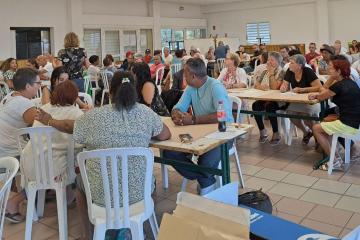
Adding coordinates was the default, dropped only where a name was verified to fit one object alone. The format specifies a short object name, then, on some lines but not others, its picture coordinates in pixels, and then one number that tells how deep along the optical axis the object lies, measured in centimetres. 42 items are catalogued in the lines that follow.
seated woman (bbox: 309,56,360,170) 335
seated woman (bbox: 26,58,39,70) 723
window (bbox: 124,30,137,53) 1162
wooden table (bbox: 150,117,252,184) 220
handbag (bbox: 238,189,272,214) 192
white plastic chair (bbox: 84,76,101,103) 775
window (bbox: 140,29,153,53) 1217
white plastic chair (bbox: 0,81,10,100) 595
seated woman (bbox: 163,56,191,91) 500
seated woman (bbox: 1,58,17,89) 609
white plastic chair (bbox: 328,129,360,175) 334
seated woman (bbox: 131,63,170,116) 311
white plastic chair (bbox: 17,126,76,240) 239
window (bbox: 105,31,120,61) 1111
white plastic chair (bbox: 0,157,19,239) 146
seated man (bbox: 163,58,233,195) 269
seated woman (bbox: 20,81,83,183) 249
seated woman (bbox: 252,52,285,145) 459
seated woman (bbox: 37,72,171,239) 200
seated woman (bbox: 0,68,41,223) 277
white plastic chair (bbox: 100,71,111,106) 740
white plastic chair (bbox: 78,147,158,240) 189
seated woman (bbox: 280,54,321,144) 421
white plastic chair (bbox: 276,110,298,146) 452
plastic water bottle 250
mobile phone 231
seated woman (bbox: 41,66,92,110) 344
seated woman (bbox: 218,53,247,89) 501
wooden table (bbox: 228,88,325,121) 377
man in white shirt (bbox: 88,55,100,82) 788
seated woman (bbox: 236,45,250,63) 1025
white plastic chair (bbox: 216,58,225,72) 1032
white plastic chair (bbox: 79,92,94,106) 386
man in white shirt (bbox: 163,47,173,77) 844
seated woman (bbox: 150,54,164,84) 797
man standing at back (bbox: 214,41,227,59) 1100
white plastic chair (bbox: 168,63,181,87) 789
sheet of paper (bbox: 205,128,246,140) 236
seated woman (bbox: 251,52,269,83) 498
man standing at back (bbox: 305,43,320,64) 818
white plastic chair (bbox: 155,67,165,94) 783
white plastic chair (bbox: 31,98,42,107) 357
